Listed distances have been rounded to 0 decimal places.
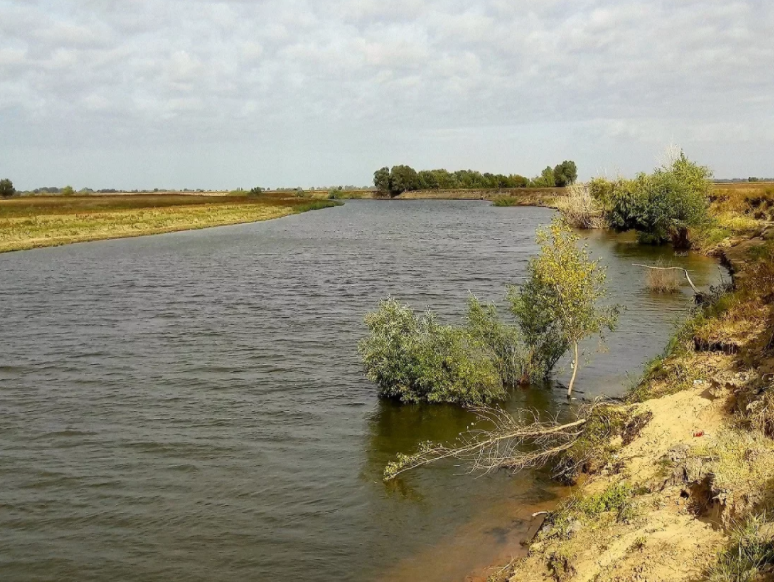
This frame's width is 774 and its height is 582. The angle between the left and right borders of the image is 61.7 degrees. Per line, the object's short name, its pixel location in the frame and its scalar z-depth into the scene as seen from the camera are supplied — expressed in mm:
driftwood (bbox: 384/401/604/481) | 13375
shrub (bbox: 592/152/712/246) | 50031
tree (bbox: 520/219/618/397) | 17469
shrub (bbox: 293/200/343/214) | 134550
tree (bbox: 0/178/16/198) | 163875
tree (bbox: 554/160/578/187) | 177250
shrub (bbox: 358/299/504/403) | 17266
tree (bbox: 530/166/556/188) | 179125
